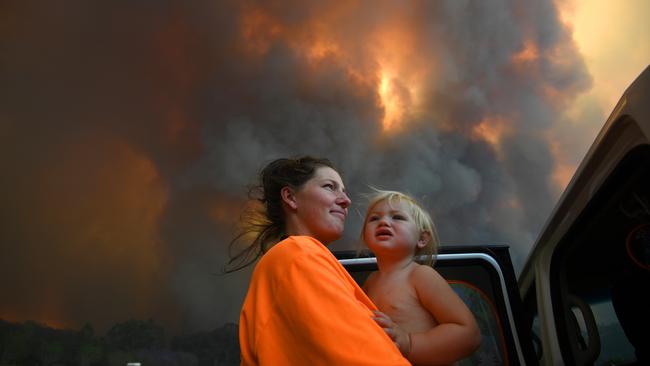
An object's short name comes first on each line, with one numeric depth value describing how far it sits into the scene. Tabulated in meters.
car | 1.90
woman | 1.04
